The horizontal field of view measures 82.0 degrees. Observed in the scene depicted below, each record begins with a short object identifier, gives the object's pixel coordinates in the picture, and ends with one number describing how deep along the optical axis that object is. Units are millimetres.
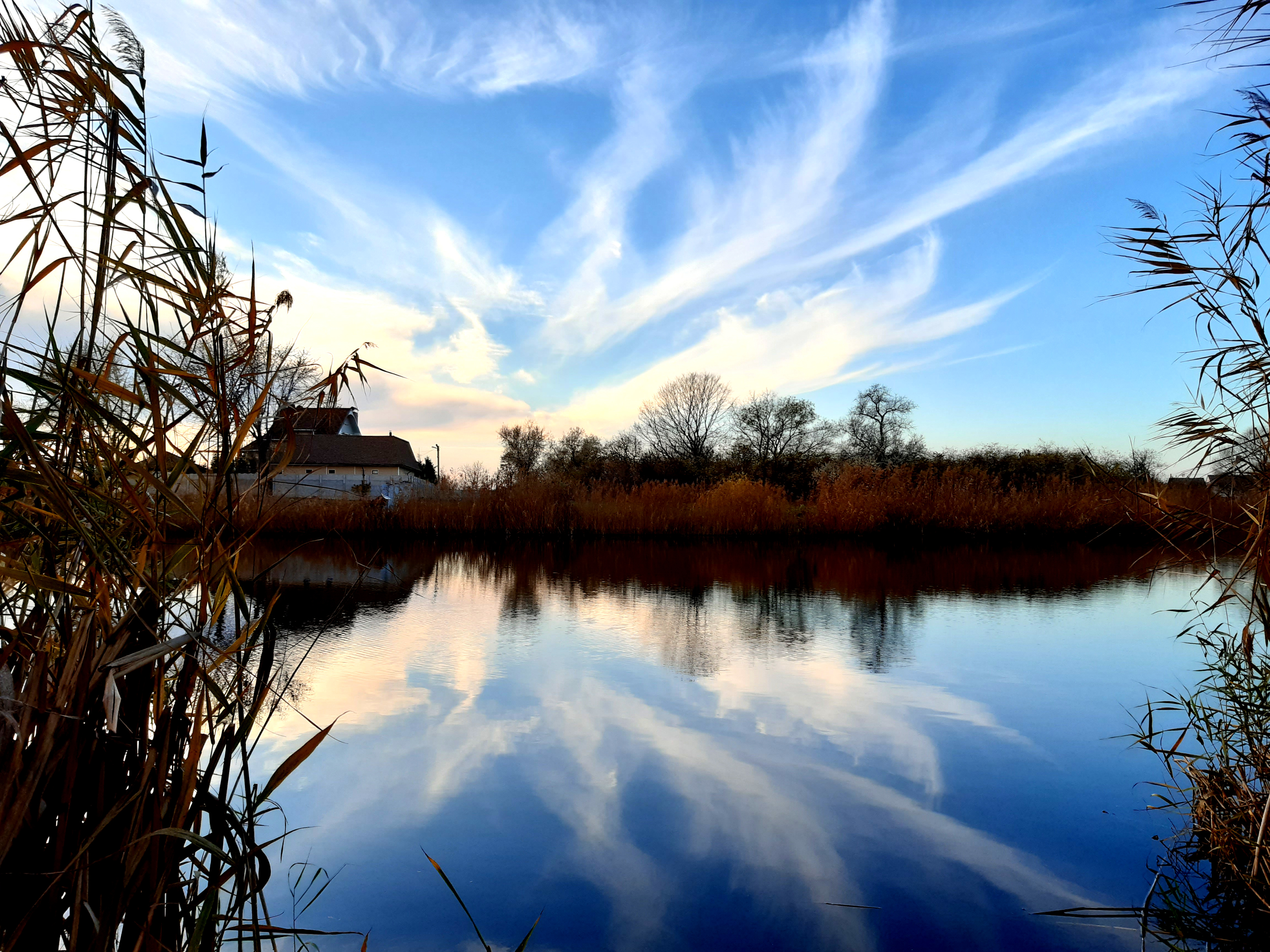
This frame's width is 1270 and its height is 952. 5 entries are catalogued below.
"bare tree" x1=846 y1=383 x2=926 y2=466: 36219
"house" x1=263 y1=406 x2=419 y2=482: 35531
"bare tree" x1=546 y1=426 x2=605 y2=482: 32219
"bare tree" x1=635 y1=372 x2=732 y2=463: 33062
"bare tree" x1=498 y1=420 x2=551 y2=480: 40469
